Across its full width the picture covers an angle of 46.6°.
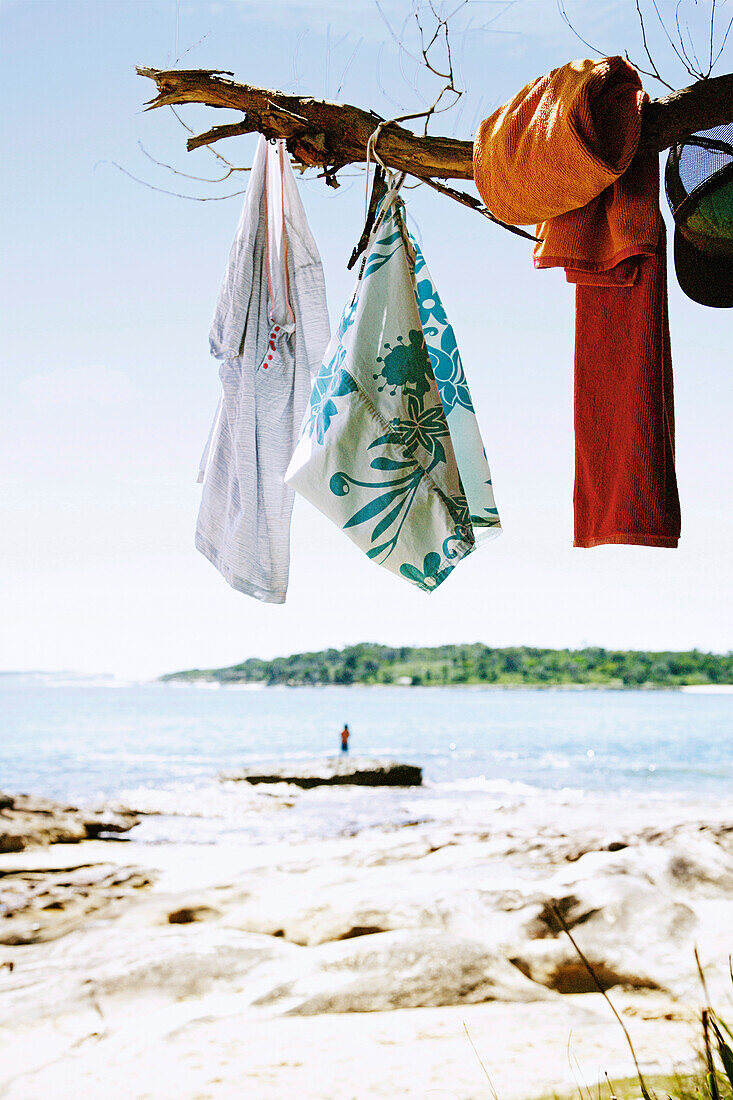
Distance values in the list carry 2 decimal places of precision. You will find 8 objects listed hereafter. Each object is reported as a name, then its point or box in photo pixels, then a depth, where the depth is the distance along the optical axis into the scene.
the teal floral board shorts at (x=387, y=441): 1.91
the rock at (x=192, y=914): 6.01
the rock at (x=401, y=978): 4.15
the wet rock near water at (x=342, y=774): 17.20
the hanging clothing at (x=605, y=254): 1.73
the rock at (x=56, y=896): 6.39
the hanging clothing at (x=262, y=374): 2.37
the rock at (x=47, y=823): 10.08
